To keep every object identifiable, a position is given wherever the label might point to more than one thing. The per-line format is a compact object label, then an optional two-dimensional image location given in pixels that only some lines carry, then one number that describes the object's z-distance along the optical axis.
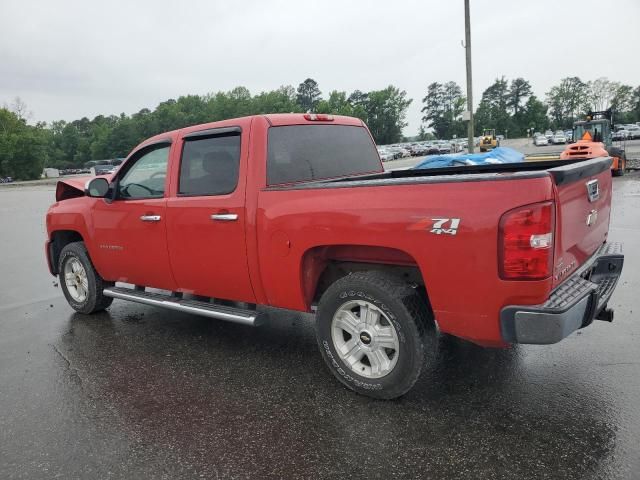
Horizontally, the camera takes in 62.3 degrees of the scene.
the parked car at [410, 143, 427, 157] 69.50
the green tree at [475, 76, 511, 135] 121.06
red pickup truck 2.88
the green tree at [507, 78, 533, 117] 127.38
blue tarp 9.18
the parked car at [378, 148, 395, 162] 59.58
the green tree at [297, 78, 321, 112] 156.62
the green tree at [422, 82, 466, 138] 136.88
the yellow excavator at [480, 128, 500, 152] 51.97
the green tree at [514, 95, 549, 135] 119.44
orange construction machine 19.58
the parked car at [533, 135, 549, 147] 66.06
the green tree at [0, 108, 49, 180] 71.75
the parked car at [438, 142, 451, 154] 67.64
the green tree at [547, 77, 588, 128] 123.00
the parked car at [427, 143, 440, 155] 66.75
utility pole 19.55
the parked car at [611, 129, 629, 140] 61.83
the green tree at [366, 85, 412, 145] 124.94
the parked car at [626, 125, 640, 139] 67.26
